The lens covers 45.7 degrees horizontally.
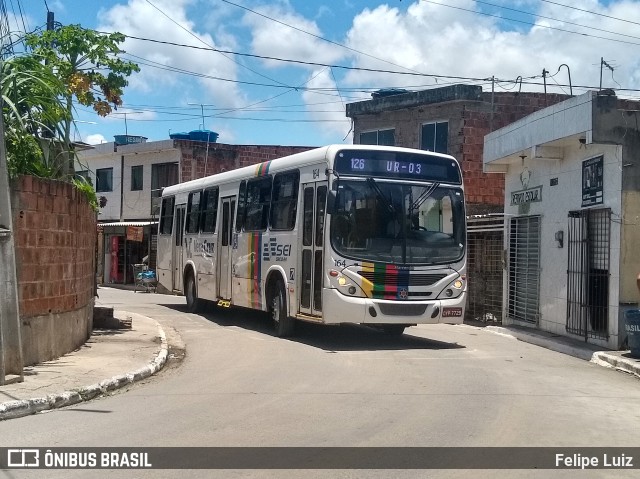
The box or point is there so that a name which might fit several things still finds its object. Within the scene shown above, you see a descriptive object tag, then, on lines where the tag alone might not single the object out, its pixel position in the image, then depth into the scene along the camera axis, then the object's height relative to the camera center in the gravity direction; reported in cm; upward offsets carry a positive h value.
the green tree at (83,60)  1333 +328
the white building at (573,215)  1346 +71
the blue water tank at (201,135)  3722 +531
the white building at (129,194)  3641 +246
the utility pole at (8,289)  912 -59
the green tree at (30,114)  1066 +189
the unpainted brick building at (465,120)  2633 +456
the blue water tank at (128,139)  4062 +557
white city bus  1277 +14
